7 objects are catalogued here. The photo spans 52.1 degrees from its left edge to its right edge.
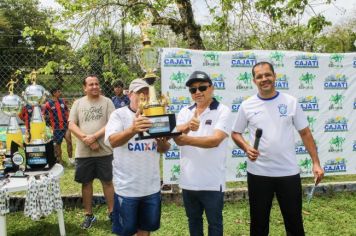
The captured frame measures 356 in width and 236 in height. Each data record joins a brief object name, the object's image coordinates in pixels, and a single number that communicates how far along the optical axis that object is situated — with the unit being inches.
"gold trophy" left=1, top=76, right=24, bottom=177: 138.6
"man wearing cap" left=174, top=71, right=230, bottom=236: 113.2
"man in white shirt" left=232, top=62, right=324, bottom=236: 117.3
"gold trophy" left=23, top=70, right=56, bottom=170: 136.3
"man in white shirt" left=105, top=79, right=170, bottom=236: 114.3
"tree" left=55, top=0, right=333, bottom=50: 241.1
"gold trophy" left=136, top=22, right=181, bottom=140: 104.1
